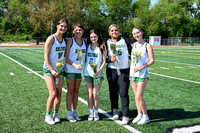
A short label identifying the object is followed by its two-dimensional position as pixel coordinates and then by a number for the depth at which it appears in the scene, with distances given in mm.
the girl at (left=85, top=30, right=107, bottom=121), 4012
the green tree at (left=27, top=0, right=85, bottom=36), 43875
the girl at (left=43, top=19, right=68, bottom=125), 3766
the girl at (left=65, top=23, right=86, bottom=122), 3912
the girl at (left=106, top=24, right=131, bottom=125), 4008
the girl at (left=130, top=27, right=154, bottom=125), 3922
